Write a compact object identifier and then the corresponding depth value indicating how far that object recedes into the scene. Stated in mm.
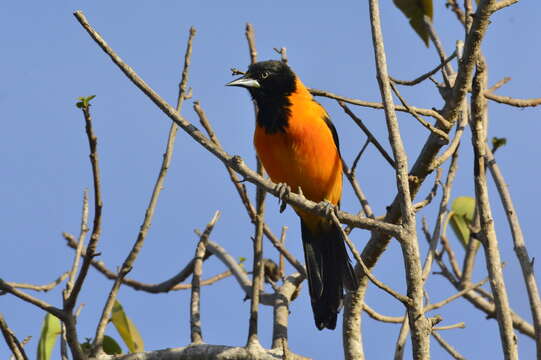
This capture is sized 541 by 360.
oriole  9711
